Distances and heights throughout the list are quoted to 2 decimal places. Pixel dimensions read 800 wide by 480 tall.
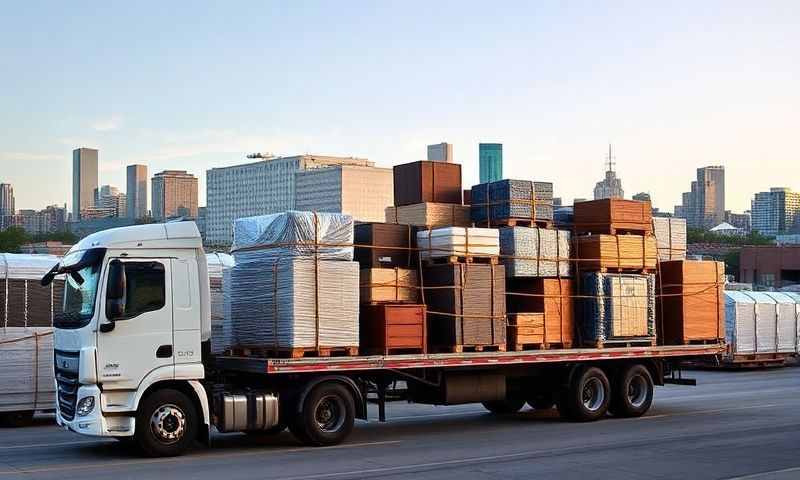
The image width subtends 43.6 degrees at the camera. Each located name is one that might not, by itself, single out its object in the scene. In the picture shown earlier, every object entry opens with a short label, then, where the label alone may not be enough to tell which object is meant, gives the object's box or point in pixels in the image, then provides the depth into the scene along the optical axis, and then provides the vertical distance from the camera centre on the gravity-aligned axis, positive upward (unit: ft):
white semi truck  42.27 -3.62
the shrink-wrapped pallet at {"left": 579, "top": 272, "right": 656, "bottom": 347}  57.93 -1.33
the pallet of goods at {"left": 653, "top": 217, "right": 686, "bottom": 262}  64.13 +2.97
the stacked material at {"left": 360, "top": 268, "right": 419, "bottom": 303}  50.19 +0.09
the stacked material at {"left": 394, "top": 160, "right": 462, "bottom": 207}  56.08 +5.89
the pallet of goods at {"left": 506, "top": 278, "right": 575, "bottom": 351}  55.16 -1.56
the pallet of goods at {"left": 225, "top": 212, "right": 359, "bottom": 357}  46.52 -0.05
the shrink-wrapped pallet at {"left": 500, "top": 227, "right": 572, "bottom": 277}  55.26 +1.91
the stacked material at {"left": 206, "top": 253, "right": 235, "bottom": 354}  49.94 -1.52
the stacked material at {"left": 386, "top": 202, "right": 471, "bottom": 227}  54.80 +3.99
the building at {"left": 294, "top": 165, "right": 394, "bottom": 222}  558.97 +57.91
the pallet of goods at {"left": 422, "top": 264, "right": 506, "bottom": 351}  52.03 -0.98
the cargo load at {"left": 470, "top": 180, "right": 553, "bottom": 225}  55.98 +4.79
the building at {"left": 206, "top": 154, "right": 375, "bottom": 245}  623.36 +51.60
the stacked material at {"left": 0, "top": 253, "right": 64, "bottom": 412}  57.77 -2.70
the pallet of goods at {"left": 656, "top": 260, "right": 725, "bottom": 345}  62.44 -1.15
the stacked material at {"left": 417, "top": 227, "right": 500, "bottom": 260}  52.54 +2.32
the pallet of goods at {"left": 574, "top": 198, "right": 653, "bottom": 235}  59.52 +4.09
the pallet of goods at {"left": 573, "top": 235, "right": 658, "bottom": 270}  58.39 +1.95
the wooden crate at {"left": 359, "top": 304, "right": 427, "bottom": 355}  49.32 -2.11
